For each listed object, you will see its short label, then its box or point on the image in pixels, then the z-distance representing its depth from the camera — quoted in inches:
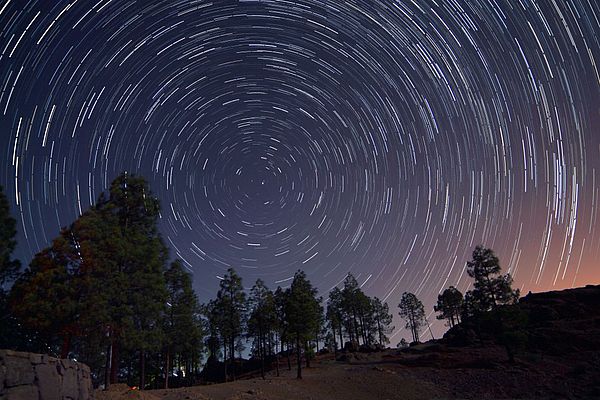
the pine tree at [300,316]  1422.2
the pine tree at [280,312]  1504.7
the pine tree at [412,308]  3053.6
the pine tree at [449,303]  2637.8
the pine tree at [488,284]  1391.5
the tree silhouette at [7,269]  896.3
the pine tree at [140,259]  902.4
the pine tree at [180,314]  1243.2
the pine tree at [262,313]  1804.9
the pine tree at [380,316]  2604.1
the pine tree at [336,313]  2404.5
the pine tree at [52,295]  754.2
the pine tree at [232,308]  1724.9
